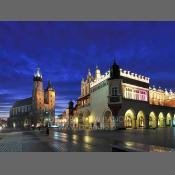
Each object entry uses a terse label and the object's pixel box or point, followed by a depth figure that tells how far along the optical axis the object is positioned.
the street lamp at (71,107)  46.31
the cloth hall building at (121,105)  26.31
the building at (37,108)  72.08
